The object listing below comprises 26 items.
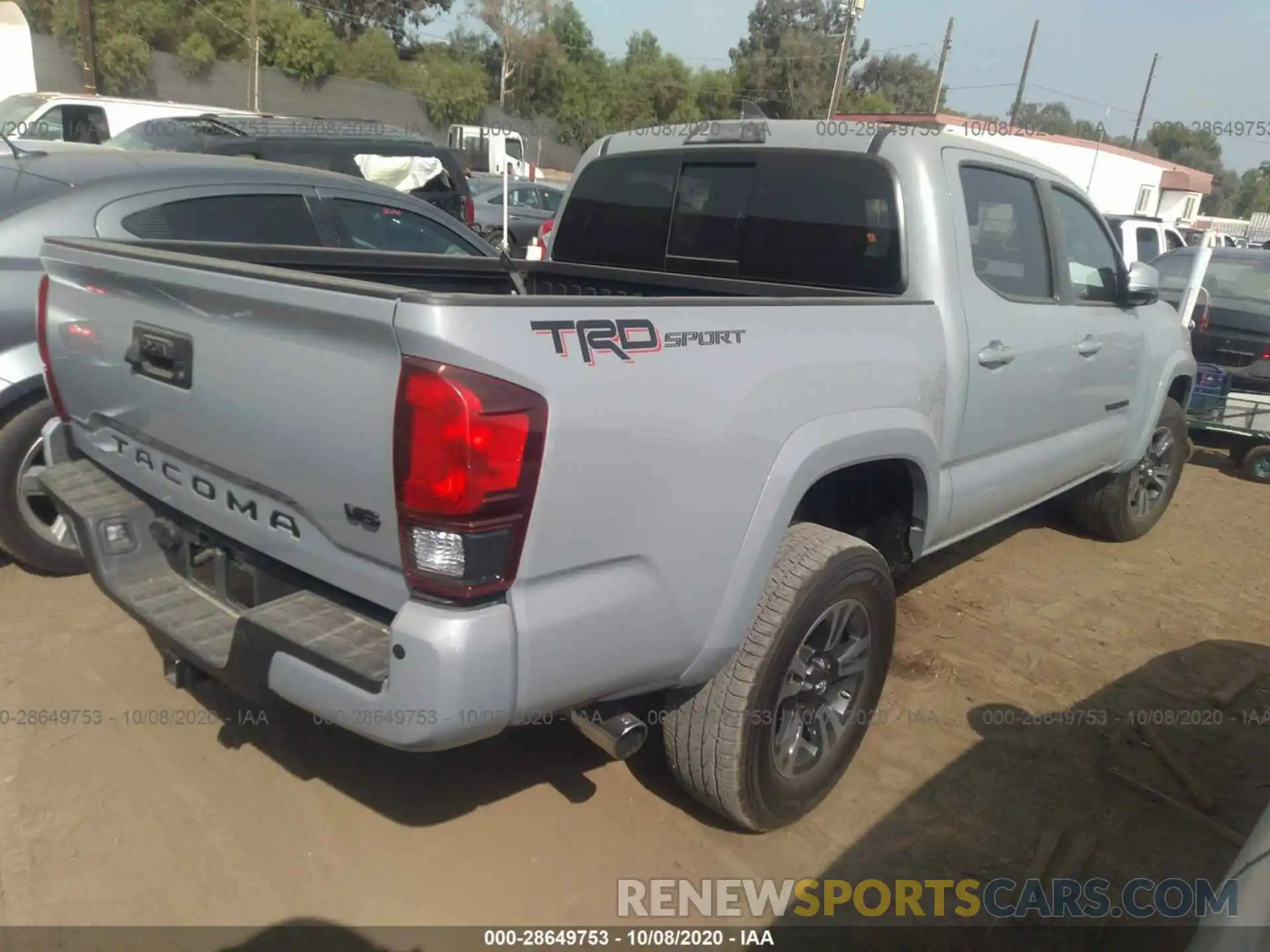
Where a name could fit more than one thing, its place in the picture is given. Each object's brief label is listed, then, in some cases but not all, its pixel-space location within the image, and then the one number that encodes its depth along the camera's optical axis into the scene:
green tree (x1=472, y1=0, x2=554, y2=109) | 42.78
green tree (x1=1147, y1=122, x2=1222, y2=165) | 77.50
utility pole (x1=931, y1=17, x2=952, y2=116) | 38.59
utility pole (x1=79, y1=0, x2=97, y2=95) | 22.39
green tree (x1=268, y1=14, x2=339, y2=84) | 34.44
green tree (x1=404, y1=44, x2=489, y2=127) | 37.34
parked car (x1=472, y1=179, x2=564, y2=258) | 14.77
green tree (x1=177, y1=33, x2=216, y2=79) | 31.47
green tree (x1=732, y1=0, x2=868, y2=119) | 51.53
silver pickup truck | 1.89
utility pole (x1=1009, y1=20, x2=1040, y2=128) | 40.59
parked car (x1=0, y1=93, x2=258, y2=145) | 13.20
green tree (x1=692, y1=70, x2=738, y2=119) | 49.22
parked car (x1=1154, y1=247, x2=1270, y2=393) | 7.70
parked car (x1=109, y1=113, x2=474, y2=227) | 8.66
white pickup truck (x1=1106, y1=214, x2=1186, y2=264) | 12.17
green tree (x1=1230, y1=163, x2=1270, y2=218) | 84.28
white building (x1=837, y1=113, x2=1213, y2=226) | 25.58
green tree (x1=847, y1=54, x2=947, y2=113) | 59.81
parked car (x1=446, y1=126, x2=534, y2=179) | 24.61
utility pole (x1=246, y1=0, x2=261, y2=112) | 27.88
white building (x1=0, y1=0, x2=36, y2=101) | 22.77
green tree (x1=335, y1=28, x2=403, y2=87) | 39.81
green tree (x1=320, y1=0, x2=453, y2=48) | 44.84
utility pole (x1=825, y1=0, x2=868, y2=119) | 26.72
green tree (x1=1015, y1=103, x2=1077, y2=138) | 43.25
